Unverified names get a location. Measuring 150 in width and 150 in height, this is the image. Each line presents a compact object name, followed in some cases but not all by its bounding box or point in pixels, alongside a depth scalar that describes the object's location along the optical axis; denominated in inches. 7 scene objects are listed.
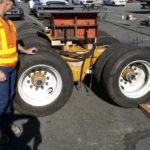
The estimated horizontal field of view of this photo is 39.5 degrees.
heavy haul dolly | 145.5
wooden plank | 154.1
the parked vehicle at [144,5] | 1146.2
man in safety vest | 101.7
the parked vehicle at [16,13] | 679.7
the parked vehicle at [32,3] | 748.6
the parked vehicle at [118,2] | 1451.4
